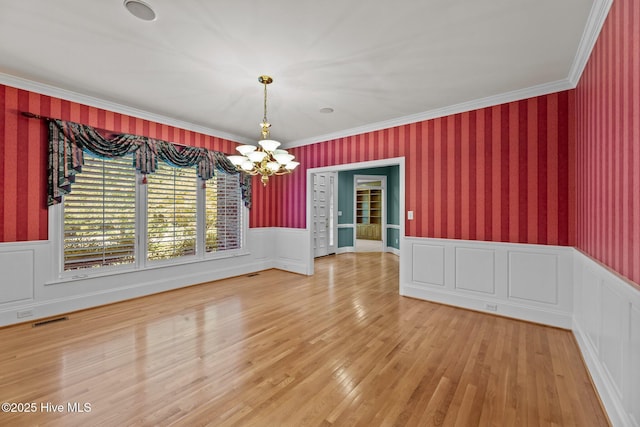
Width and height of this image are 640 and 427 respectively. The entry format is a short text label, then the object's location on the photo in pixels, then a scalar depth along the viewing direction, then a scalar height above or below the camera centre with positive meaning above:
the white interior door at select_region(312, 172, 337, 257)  7.94 +0.01
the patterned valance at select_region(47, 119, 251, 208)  3.48 +0.94
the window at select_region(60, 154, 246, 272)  3.72 -0.05
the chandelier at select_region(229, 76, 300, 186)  3.03 +0.64
